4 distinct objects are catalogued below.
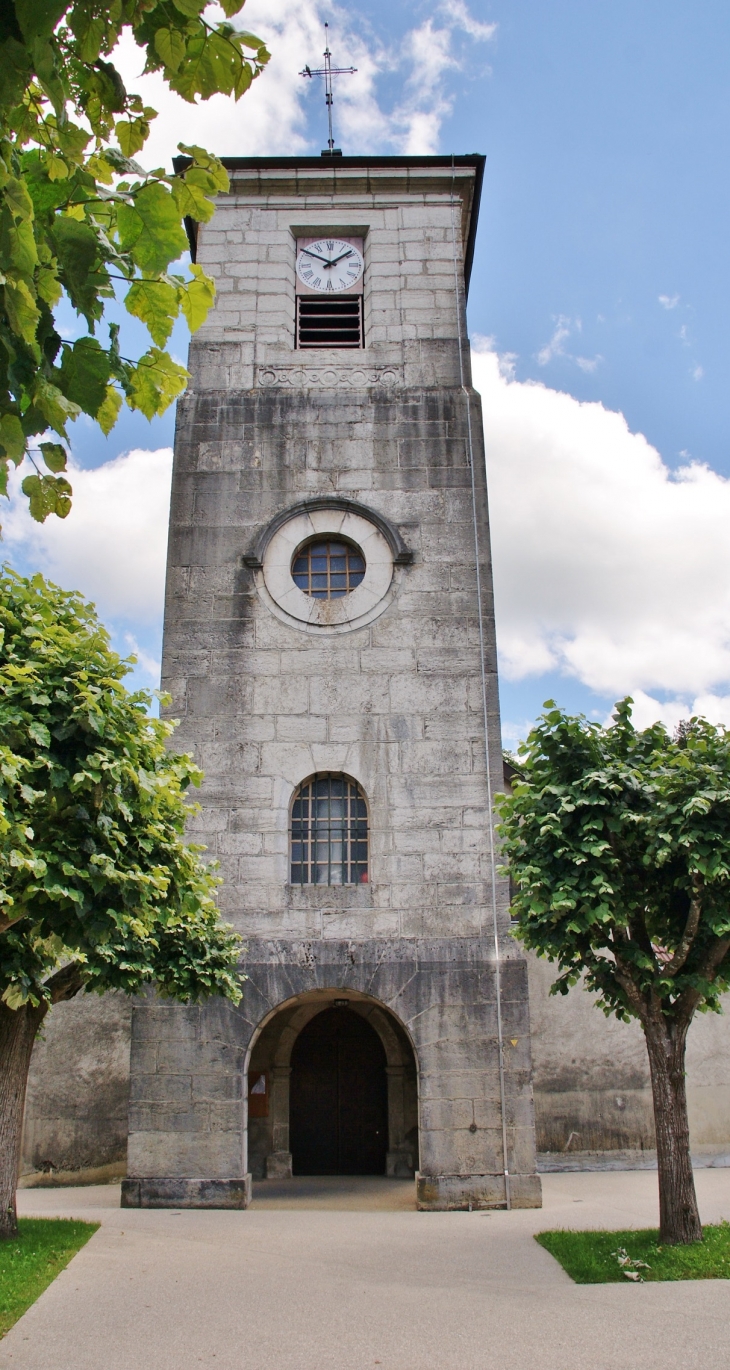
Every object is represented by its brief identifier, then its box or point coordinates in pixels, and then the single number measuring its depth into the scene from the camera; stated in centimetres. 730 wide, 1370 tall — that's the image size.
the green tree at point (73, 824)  743
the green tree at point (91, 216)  310
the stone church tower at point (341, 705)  1288
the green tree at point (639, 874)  938
